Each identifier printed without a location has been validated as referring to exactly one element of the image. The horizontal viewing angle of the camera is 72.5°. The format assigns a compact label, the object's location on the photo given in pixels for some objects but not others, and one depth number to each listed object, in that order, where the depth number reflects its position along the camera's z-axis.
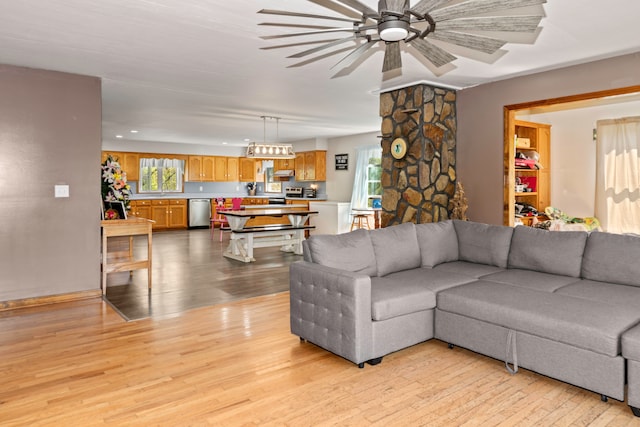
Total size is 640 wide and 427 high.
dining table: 7.19
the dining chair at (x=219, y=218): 10.33
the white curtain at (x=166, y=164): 11.73
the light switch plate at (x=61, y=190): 4.68
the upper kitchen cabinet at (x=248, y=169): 13.24
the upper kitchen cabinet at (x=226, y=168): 12.80
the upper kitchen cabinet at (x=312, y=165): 11.18
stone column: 5.42
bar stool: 9.75
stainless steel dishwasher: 11.98
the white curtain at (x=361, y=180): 9.98
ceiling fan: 2.04
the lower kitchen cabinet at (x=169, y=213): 11.50
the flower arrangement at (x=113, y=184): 5.58
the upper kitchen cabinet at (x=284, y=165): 12.11
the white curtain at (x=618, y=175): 5.15
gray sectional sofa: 2.52
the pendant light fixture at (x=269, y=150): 7.82
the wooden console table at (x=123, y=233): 4.95
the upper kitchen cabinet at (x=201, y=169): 12.31
